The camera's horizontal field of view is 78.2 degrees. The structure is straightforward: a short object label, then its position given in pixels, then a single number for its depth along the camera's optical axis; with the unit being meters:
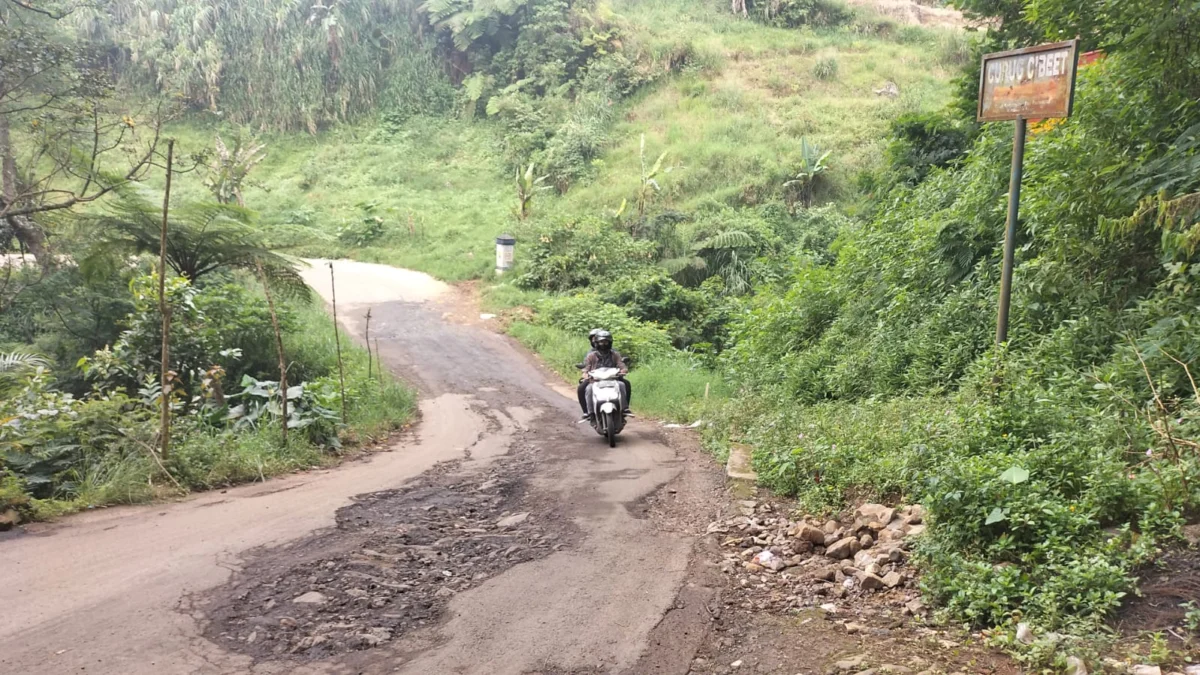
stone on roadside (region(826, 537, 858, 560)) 4.46
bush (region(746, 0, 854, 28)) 37.16
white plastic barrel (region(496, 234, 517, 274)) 21.44
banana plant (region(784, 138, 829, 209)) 24.00
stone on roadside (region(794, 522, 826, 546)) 4.72
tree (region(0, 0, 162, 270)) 9.88
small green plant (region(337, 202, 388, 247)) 25.59
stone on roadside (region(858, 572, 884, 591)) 3.95
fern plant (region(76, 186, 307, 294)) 10.56
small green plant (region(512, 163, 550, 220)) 24.25
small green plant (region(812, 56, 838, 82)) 31.47
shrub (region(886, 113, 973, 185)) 13.46
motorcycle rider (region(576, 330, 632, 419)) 9.98
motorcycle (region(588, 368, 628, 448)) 9.23
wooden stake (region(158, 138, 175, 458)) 6.66
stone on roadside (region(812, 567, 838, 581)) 4.26
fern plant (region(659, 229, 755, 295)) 19.70
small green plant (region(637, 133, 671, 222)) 23.20
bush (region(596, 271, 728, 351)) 17.67
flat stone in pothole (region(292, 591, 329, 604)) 4.00
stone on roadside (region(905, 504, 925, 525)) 4.37
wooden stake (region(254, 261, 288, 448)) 7.72
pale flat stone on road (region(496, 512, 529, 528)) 5.68
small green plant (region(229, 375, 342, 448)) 8.34
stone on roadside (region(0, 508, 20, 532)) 5.28
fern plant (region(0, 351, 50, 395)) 7.60
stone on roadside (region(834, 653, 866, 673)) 3.15
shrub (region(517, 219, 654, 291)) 20.06
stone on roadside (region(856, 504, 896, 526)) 4.59
